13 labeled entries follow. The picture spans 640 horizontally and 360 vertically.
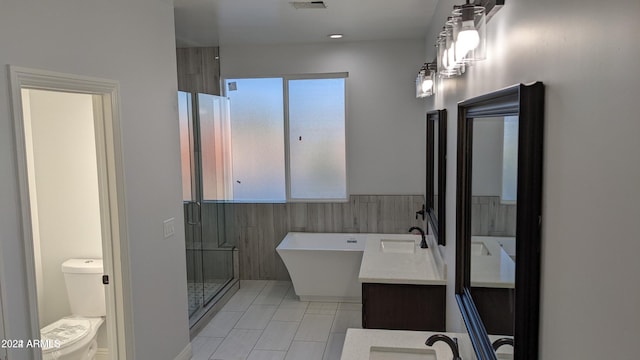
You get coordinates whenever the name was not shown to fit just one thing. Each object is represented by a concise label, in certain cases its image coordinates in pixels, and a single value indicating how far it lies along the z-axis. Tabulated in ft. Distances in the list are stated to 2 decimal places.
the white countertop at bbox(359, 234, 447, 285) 10.74
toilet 11.45
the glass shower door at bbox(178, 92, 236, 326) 14.75
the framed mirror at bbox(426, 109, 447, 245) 9.84
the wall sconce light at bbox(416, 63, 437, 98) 11.85
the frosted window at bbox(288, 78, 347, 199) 18.15
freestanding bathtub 16.10
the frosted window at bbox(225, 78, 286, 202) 18.47
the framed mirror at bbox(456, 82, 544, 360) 3.53
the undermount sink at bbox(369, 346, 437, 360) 7.03
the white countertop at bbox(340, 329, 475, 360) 6.91
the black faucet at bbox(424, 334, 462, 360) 5.89
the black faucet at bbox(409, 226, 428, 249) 13.93
